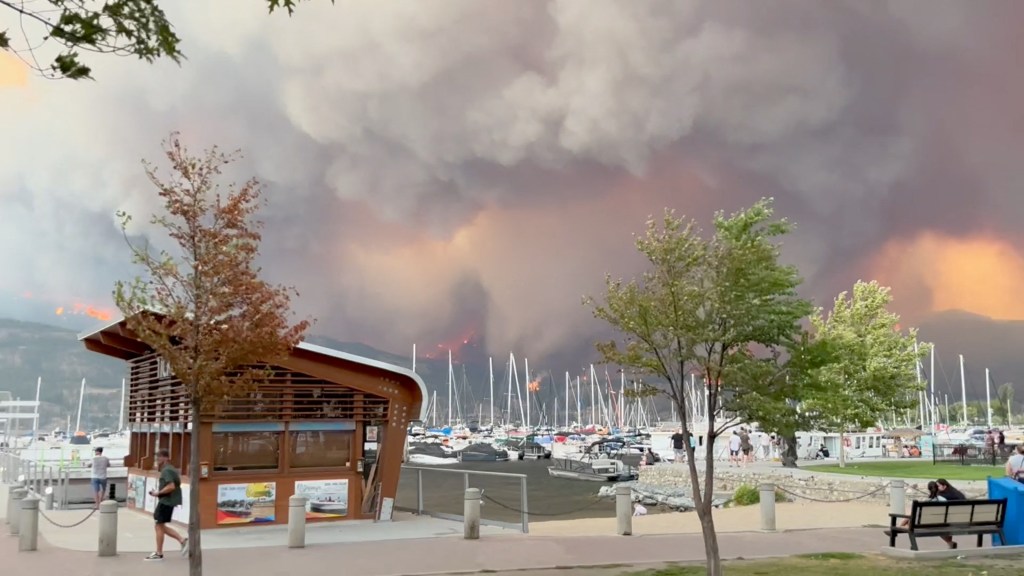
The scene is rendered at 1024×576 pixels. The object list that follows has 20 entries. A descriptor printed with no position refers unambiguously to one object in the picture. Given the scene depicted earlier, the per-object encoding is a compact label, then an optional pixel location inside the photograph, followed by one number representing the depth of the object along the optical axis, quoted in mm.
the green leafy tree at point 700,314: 12859
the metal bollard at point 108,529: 14758
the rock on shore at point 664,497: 34875
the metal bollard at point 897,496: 19750
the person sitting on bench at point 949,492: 16984
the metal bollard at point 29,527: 15375
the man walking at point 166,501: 14664
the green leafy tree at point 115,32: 6254
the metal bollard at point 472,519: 17422
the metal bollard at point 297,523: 16047
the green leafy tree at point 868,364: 39406
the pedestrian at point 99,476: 23591
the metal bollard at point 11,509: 18464
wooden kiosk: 19344
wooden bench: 15203
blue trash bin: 15883
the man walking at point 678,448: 53791
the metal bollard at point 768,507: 18844
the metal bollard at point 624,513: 18312
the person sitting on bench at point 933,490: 16709
